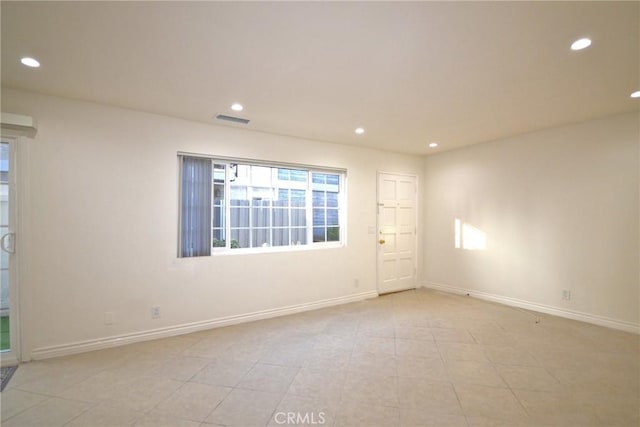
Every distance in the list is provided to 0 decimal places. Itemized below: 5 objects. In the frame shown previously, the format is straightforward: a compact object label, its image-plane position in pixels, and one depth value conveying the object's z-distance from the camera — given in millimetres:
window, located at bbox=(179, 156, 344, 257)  3549
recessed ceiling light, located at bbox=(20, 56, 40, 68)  2199
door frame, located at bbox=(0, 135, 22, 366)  2674
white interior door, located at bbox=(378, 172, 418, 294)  5125
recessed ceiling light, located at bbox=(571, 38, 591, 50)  1970
